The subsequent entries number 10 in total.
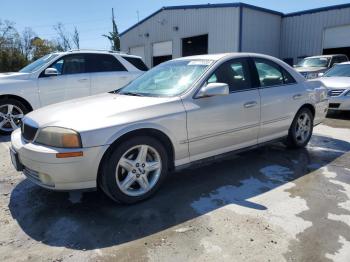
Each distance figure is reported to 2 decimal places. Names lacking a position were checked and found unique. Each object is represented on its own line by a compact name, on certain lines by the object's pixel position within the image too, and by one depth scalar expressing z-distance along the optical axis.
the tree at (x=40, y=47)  42.16
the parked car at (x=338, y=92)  8.23
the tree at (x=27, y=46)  39.07
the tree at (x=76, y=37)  53.38
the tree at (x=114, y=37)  40.83
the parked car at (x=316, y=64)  13.51
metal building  17.53
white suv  6.73
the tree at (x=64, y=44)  49.79
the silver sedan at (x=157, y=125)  3.11
